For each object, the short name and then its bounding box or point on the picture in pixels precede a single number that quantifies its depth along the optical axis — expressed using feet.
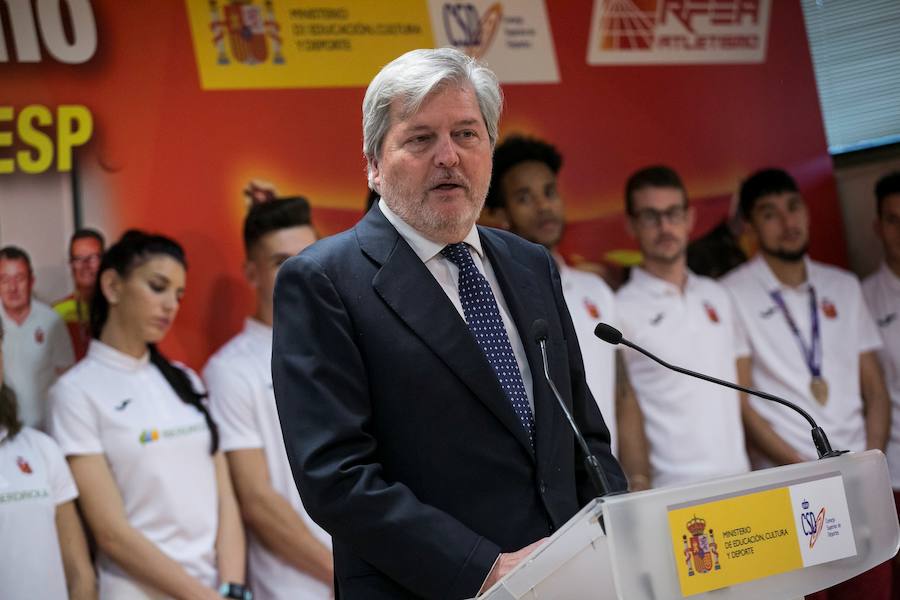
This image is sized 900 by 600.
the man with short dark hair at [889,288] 19.36
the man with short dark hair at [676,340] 17.19
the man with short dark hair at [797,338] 18.31
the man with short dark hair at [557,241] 17.08
